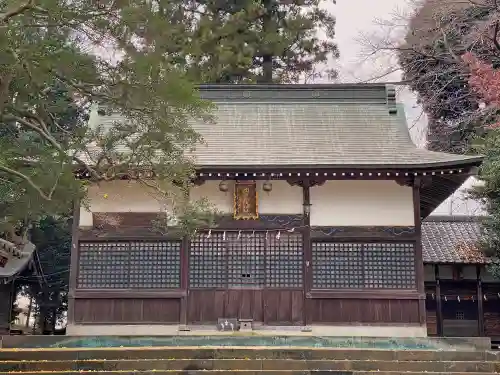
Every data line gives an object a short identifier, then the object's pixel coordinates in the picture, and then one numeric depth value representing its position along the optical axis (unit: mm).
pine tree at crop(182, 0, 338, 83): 23984
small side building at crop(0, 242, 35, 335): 14492
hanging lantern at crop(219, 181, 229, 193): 13195
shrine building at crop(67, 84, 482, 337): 12672
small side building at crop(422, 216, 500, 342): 16953
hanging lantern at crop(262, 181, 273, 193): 13062
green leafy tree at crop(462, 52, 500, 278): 12828
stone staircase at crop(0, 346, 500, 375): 9156
